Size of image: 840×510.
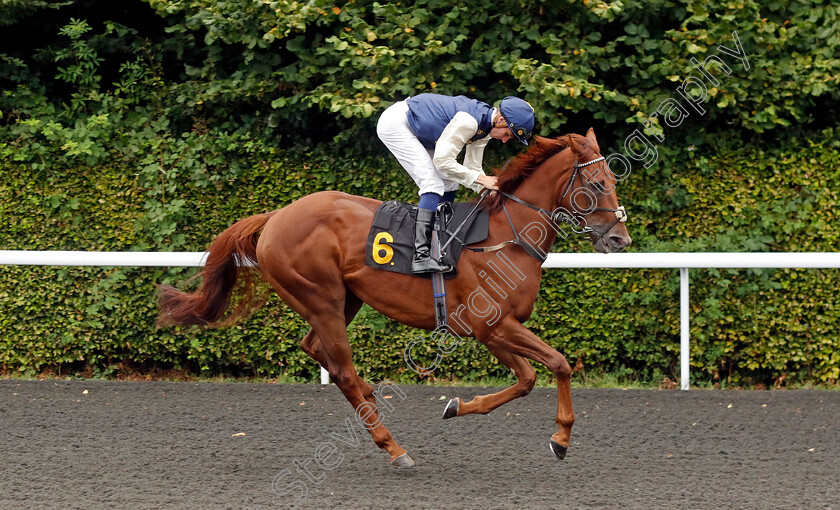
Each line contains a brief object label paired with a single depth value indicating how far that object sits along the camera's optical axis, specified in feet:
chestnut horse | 31.27
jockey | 31.48
